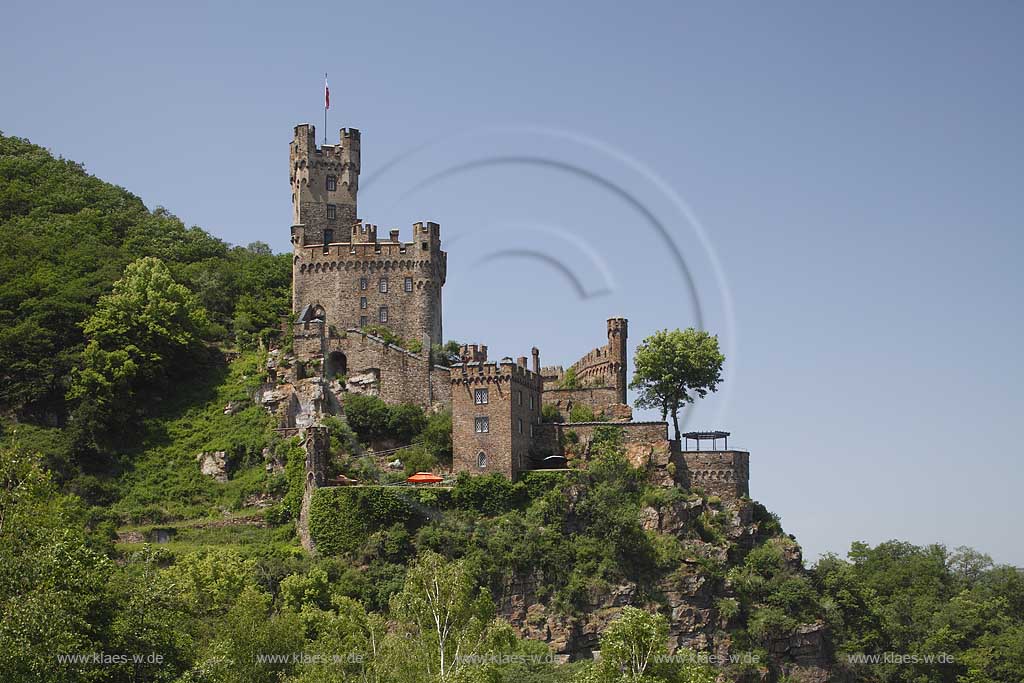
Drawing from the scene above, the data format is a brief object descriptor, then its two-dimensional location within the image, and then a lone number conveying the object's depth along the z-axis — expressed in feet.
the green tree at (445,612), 205.05
